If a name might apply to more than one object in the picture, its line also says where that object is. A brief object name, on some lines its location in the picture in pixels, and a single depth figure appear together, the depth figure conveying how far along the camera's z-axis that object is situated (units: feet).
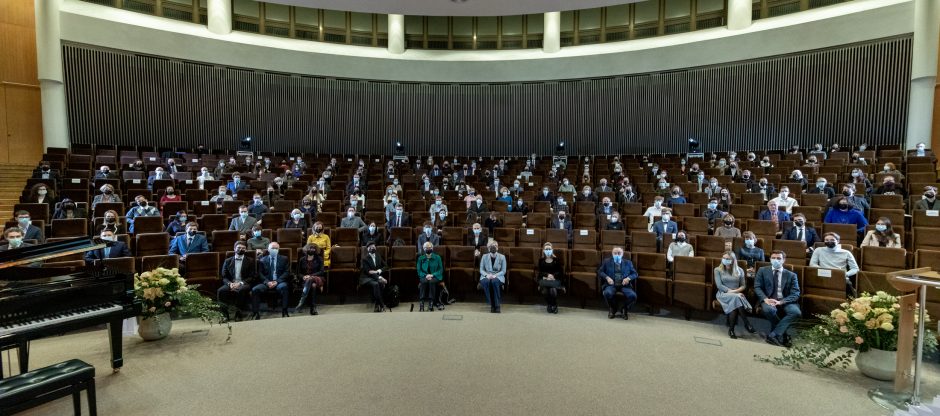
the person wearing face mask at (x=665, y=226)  23.94
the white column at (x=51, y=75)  37.22
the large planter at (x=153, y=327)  14.56
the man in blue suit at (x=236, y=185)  31.89
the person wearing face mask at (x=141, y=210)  23.85
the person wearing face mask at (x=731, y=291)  16.79
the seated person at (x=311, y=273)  19.47
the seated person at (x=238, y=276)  18.97
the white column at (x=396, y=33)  50.78
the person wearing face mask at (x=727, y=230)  22.09
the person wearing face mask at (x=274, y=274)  18.89
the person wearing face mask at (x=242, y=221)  24.86
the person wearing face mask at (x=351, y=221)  25.43
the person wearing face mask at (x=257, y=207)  27.02
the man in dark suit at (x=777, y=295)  15.88
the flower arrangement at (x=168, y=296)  14.19
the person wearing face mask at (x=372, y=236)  23.78
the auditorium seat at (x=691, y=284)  18.51
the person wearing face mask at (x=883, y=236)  19.26
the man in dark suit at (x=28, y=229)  19.36
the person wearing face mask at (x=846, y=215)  22.00
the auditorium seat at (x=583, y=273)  20.61
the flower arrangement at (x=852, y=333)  12.25
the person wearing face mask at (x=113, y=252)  18.49
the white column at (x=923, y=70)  35.09
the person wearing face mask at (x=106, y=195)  25.32
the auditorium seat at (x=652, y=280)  19.42
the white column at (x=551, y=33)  50.03
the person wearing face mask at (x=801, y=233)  20.89
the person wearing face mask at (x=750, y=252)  19.66
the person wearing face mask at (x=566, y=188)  33.60
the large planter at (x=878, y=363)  11.98
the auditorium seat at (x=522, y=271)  21.35
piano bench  8.04
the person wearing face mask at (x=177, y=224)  23.04
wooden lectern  9.82
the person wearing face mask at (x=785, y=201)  24.64
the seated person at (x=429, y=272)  20.44
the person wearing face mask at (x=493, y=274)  20.07
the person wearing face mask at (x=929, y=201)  22.34
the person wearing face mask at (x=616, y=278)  18.90
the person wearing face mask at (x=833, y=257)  17.69
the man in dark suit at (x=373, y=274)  20.11
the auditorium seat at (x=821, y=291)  16.56
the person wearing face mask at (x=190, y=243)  20.92
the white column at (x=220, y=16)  44.75
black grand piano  9.61
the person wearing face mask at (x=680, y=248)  20.63
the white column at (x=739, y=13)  42.86
